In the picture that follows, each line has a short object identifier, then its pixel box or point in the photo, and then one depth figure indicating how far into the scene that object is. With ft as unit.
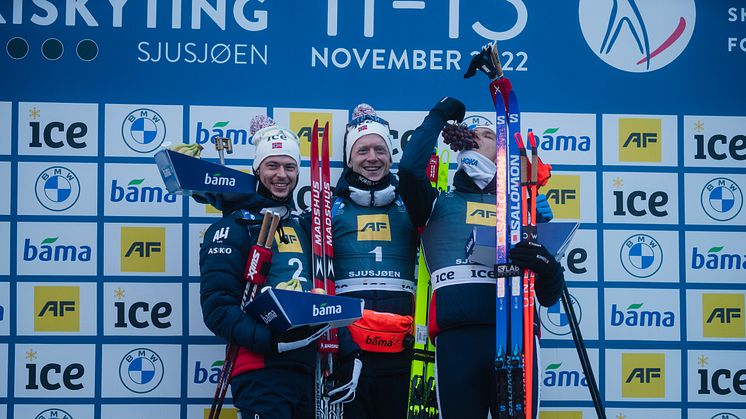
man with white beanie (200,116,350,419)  27.86
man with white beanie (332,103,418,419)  30.40
